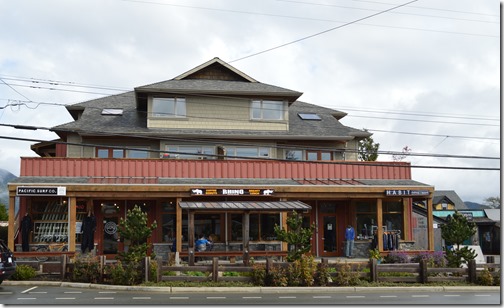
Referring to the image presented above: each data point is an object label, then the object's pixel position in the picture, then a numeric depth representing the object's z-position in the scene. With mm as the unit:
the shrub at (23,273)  21078
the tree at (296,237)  21375
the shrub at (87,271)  20469
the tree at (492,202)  107381
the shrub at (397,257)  26300
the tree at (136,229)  21766
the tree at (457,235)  22791
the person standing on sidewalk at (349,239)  28828
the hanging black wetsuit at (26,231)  25344
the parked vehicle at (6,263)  19375
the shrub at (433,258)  23641
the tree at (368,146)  52688
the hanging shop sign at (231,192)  26709
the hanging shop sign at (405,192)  28141
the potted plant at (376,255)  25489
